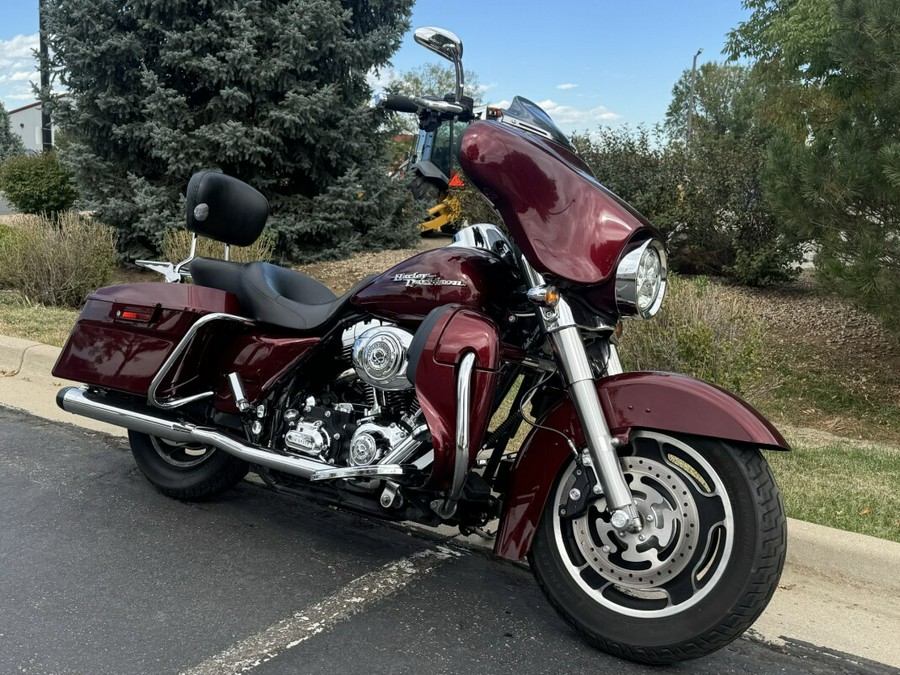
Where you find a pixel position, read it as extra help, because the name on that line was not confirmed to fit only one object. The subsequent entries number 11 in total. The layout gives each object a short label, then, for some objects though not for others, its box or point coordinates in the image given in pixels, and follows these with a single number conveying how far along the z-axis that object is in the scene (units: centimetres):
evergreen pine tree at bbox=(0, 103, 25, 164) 4238
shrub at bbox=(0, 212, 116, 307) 909
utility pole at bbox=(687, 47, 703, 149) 4259
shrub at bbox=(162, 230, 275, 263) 878
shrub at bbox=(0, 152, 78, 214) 1762
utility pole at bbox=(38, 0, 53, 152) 1135
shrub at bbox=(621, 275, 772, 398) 558
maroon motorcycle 271
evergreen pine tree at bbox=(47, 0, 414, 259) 1060
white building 7768
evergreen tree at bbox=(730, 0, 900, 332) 585
